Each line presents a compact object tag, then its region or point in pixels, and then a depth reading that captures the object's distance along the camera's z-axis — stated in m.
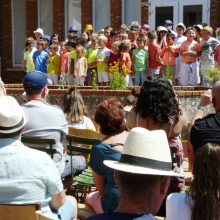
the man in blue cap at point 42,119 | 4.62
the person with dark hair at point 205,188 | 2.82
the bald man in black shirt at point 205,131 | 3.88
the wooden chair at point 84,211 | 4.15
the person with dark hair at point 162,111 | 4.37
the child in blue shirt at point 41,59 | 12.94
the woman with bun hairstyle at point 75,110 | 5.91
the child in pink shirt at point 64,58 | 12.38
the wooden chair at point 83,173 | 4.61
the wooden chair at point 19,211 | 3.00
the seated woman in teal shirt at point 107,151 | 3.87
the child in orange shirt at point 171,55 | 11.45
